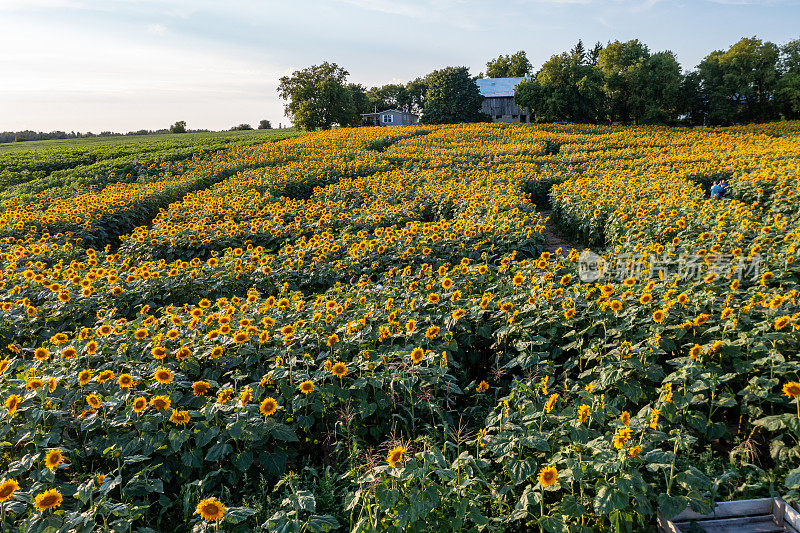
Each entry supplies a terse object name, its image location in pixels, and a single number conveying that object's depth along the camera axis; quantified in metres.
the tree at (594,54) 89.94
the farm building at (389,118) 67.06
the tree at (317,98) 51.59
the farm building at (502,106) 58.31
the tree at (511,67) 77.86
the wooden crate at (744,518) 2.46
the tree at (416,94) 87.06
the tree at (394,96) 87.94
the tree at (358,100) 56.03
